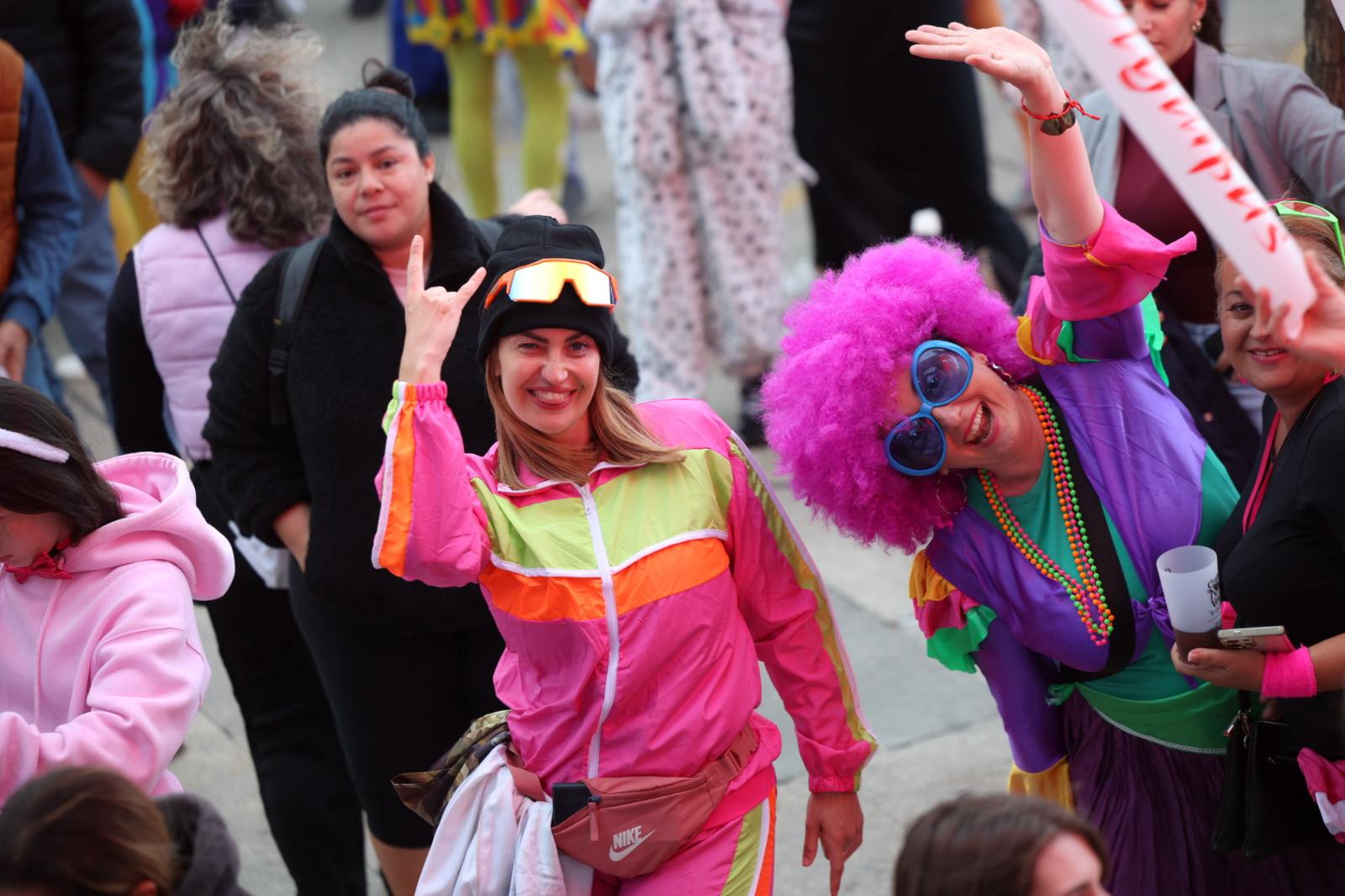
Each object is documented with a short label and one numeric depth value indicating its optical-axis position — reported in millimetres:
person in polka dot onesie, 12258
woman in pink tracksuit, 5668
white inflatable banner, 4395
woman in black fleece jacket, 7047
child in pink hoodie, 5187
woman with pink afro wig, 5855
